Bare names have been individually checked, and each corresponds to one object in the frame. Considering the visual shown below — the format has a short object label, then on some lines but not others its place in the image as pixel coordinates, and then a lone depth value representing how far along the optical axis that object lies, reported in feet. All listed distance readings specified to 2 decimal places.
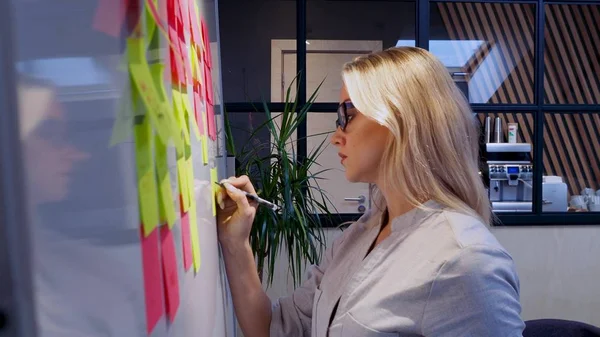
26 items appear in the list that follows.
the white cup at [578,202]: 14.74
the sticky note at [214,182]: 3.29
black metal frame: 13.12
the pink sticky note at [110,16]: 1.03
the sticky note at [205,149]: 2.88
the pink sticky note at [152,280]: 1.25
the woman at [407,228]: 2.99
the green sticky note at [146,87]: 1.26
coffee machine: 14.40
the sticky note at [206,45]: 3.39
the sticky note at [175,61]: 1.92
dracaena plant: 9.00
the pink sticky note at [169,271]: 1.53
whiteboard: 0.71
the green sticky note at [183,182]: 1.93
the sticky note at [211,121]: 3.39
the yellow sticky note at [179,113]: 1.90
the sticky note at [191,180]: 2.19
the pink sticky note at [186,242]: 1.99
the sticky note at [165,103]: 1.54
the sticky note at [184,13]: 2.28
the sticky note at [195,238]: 2.26
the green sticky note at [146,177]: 1.24
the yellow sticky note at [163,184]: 1.50
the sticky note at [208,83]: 3.38
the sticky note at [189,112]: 2.15
